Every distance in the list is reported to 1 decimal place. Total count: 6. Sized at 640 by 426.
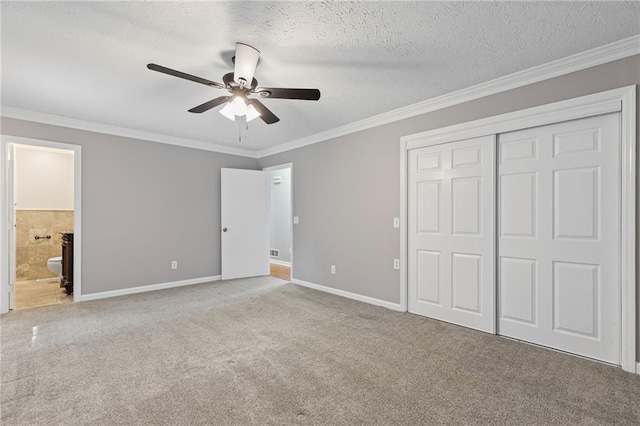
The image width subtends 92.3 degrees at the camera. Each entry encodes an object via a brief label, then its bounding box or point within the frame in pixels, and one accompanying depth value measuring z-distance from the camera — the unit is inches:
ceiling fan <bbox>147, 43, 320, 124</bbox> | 88.8
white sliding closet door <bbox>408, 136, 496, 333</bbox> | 120.1
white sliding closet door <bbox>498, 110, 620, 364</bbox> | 94.0
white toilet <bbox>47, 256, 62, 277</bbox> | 195.8
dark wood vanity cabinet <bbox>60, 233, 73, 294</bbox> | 174.9
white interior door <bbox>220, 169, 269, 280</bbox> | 215.8
